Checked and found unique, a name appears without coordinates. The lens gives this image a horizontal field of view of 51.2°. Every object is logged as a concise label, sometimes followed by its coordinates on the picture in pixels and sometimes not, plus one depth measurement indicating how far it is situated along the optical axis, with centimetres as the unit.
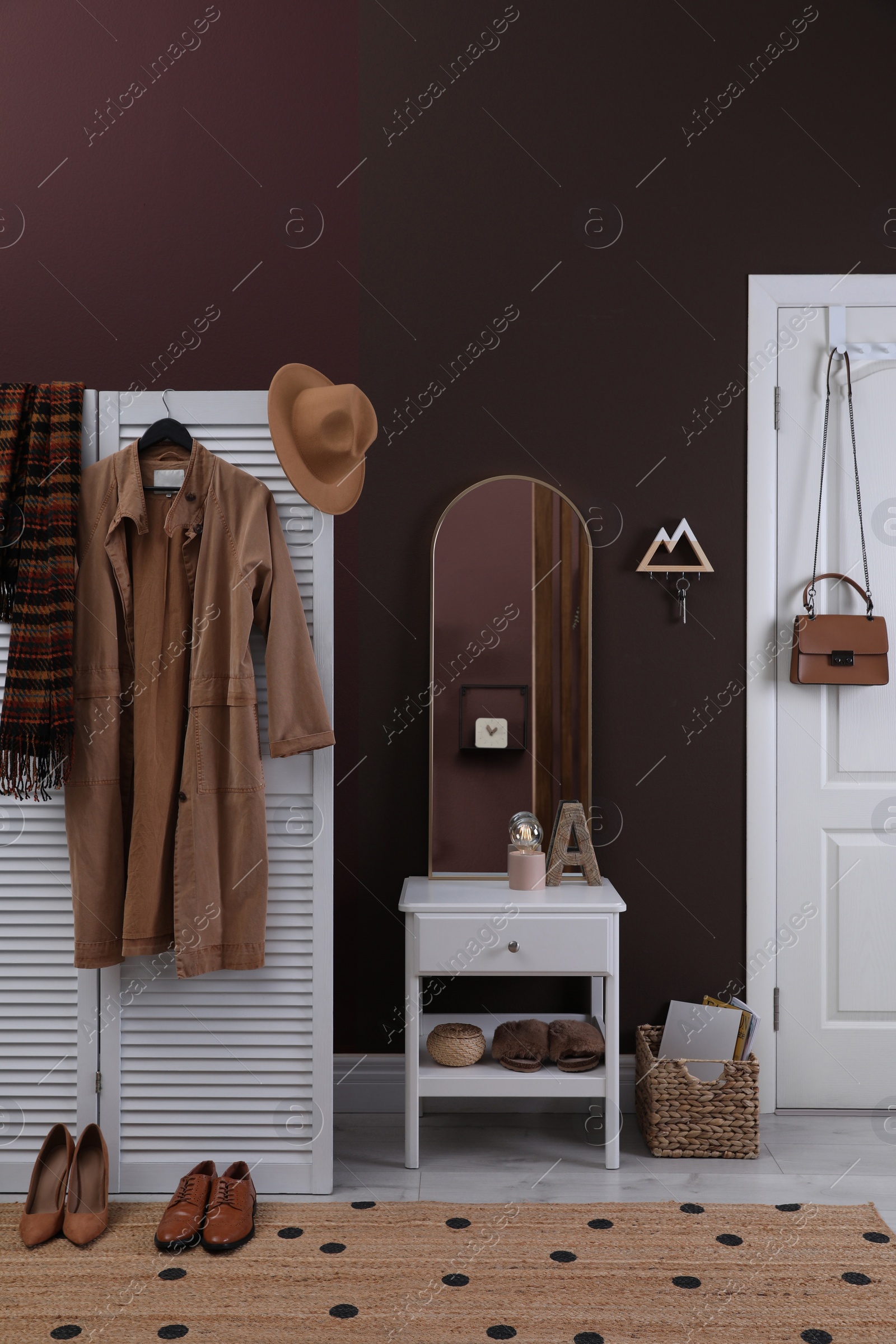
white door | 260
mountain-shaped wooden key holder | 258
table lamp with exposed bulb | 235
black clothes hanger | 207
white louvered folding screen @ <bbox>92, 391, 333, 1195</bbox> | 207
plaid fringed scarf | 197
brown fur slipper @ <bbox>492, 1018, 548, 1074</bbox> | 224
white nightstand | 219
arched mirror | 256
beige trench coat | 200
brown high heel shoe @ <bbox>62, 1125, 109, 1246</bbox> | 189
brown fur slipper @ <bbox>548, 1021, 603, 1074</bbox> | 225
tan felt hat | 204
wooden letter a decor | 241
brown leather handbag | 255
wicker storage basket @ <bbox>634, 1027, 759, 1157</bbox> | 229
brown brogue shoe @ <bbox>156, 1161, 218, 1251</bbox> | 185
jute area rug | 163
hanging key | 263
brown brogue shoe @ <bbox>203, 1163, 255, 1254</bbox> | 186
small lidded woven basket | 225
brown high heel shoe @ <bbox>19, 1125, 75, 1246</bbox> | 190
